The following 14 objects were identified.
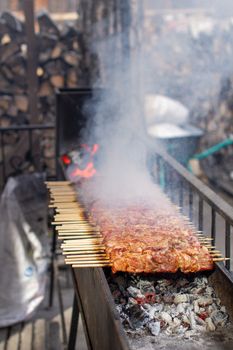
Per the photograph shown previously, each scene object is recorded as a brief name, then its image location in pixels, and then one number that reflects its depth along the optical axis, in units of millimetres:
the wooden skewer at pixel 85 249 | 3333
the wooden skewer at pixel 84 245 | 3379
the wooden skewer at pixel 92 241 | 3513
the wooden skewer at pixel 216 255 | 3400
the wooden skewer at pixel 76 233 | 3586
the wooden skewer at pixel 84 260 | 3179
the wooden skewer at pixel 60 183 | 4812
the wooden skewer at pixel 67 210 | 4074
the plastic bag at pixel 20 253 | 5508
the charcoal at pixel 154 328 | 3074
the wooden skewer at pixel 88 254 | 3283
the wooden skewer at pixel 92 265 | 3117
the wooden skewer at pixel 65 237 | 3491
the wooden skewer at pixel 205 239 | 3660
